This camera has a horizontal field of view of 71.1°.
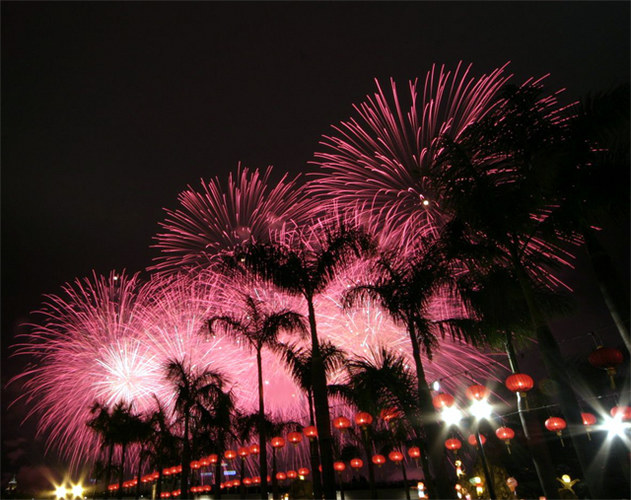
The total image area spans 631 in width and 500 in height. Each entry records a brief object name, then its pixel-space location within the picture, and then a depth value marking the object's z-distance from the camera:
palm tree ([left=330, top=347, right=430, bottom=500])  12.45
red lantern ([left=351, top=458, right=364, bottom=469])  24.08
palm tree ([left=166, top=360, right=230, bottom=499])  20.73
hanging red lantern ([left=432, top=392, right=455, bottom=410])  13.66
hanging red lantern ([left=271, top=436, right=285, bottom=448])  21.69
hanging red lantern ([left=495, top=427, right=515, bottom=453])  17.64
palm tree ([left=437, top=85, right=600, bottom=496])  9.05
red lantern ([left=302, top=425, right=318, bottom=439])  17.14
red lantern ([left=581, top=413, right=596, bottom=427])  15.86
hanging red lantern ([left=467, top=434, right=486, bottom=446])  22.89
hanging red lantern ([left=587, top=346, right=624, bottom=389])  9.95
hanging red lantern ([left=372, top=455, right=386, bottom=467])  22.18
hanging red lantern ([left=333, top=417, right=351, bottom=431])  16.61
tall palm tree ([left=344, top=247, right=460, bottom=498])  12.36
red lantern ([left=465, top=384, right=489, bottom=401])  13.23
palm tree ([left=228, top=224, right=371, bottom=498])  13.38
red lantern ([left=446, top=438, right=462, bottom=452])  20.81
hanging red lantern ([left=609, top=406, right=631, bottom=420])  14.11
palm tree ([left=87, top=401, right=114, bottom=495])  27.42
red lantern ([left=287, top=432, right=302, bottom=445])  20.59
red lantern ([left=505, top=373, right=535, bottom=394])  11.53
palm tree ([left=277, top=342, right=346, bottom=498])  15.45
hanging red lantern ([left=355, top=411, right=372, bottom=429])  15.42
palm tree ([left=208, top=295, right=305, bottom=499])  17.06
